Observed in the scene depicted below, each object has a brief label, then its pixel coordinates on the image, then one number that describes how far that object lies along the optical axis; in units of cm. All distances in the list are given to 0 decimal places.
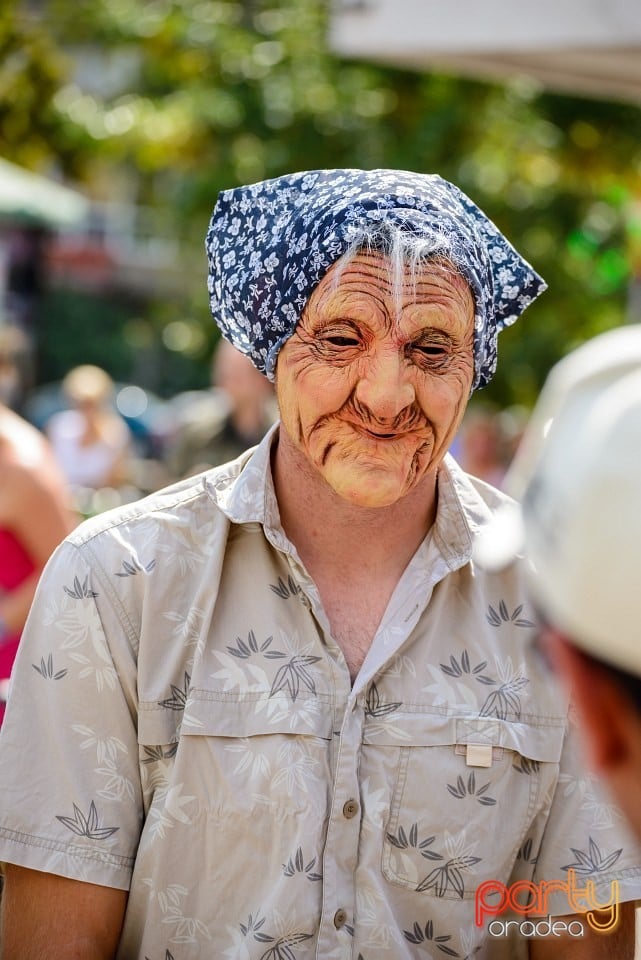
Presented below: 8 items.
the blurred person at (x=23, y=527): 430
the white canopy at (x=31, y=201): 1056
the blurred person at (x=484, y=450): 912
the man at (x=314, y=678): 205
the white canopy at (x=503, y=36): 503
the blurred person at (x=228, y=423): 633
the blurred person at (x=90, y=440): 1059
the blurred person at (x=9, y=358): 670
